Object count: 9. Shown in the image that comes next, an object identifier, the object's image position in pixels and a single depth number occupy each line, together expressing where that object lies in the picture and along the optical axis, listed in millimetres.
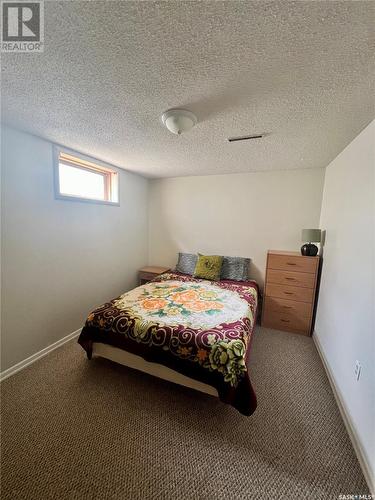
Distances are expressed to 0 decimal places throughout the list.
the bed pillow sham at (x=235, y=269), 3010
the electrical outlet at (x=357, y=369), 1277
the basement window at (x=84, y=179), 2181
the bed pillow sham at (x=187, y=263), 3296
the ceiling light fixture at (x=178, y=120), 1396
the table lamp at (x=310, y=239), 2396
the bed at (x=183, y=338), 1365
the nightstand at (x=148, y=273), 3401
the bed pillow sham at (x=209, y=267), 2975
